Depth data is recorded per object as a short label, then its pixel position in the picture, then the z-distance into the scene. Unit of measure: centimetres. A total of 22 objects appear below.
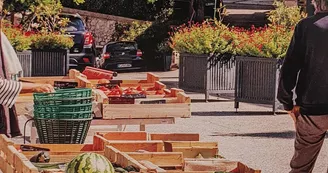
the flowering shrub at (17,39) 2298
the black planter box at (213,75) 2147
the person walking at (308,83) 830
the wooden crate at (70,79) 1266
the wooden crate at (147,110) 1129
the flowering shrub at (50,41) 2447
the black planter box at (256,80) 1894
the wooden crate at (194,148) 872
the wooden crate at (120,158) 743
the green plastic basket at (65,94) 1009
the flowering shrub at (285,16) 2069
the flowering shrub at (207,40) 2173
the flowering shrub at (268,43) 1906
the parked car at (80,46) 2967
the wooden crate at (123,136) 941
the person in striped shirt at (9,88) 753
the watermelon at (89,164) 637
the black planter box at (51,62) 2455
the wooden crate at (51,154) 739
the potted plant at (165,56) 3438
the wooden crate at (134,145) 869
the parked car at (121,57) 3228
